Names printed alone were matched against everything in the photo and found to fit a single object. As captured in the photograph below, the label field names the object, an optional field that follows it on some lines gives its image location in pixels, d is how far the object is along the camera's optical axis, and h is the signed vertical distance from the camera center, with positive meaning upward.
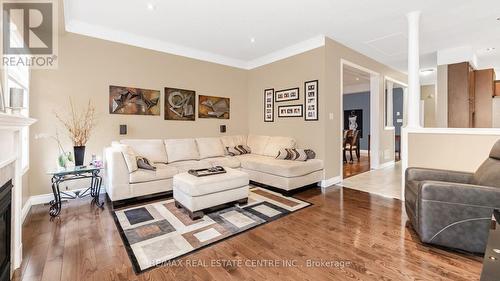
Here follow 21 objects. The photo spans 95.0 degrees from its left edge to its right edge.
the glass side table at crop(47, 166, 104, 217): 2.89 -0.65
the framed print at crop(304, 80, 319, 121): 4.23 +0.70
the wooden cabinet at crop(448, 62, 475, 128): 4.58 +0.82
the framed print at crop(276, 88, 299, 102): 4.62 +0.90
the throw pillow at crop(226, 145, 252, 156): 4.86 -0.26
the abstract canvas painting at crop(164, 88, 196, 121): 4.47 +0.69
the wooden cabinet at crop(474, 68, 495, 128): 4.85 +0.82
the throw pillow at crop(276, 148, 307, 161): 4.11 -0.30
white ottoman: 2.69 -0.66
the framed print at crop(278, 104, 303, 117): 4.58 +0.56
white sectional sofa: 3.20 -0.44
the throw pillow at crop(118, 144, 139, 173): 3.20 -0.27
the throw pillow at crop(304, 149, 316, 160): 4.18 -0.31
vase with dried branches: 3.41 +0.22
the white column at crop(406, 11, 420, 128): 3.25 +0.97
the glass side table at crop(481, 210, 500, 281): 0.73 -0.43
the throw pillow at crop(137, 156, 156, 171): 3.41 -0.39
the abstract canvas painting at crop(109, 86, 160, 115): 3.87 +0.67
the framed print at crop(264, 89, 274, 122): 5.15 +0.74
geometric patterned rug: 2.00 -0.96
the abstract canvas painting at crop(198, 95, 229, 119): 4.96 +0.69
